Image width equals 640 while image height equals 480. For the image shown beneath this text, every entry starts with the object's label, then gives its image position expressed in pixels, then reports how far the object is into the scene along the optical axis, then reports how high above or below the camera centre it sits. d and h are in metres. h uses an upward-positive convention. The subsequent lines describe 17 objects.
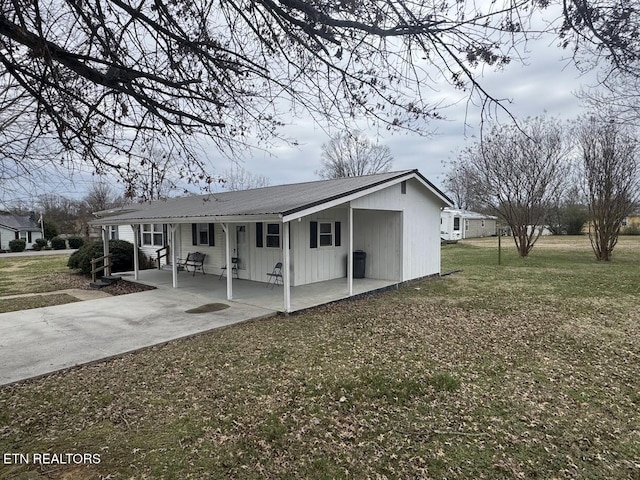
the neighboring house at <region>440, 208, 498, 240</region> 33.06 +0.13
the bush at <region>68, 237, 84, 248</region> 33.31 -0.94
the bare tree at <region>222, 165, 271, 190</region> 37.09 +5.14
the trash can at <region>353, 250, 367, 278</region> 11.97 -1.15
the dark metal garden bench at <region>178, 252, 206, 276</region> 13.59 -1.16
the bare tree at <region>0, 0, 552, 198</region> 3.05 +1.56
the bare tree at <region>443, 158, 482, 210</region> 21.42 +3.39
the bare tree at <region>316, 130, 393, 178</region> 34.81 +6.35
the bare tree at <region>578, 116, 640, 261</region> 16.48 +2.05
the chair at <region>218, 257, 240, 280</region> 12.33 -1.14
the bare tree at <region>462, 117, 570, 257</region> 18.39 +2.75
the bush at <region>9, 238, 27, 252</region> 33.66 -1.16
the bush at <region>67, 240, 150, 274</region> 14.27 -0.97
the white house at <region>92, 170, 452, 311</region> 10.12 -0.06
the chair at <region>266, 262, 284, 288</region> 10.90 -1.40
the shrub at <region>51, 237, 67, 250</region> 33.60 -1.11
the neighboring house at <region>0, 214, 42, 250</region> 38.56 +0.15
